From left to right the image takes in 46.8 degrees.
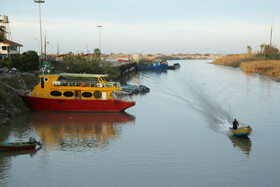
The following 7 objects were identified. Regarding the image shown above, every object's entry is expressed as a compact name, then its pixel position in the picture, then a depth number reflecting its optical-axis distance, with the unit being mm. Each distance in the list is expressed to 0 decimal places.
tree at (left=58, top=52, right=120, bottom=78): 69750
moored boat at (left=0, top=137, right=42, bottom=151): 26422
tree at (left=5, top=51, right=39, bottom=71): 57188
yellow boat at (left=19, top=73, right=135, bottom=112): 40688
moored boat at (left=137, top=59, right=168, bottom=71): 141125
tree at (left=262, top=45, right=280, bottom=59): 135462
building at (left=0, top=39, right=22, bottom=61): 81394
